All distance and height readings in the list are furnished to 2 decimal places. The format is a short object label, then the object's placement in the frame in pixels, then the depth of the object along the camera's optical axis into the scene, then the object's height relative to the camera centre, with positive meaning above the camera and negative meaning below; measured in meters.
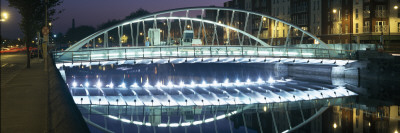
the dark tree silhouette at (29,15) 33.37 +3.65
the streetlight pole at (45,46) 20.82 +0.71
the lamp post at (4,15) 24.52 +2.51
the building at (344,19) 64.88 +6.11
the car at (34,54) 55.67 +0.61
